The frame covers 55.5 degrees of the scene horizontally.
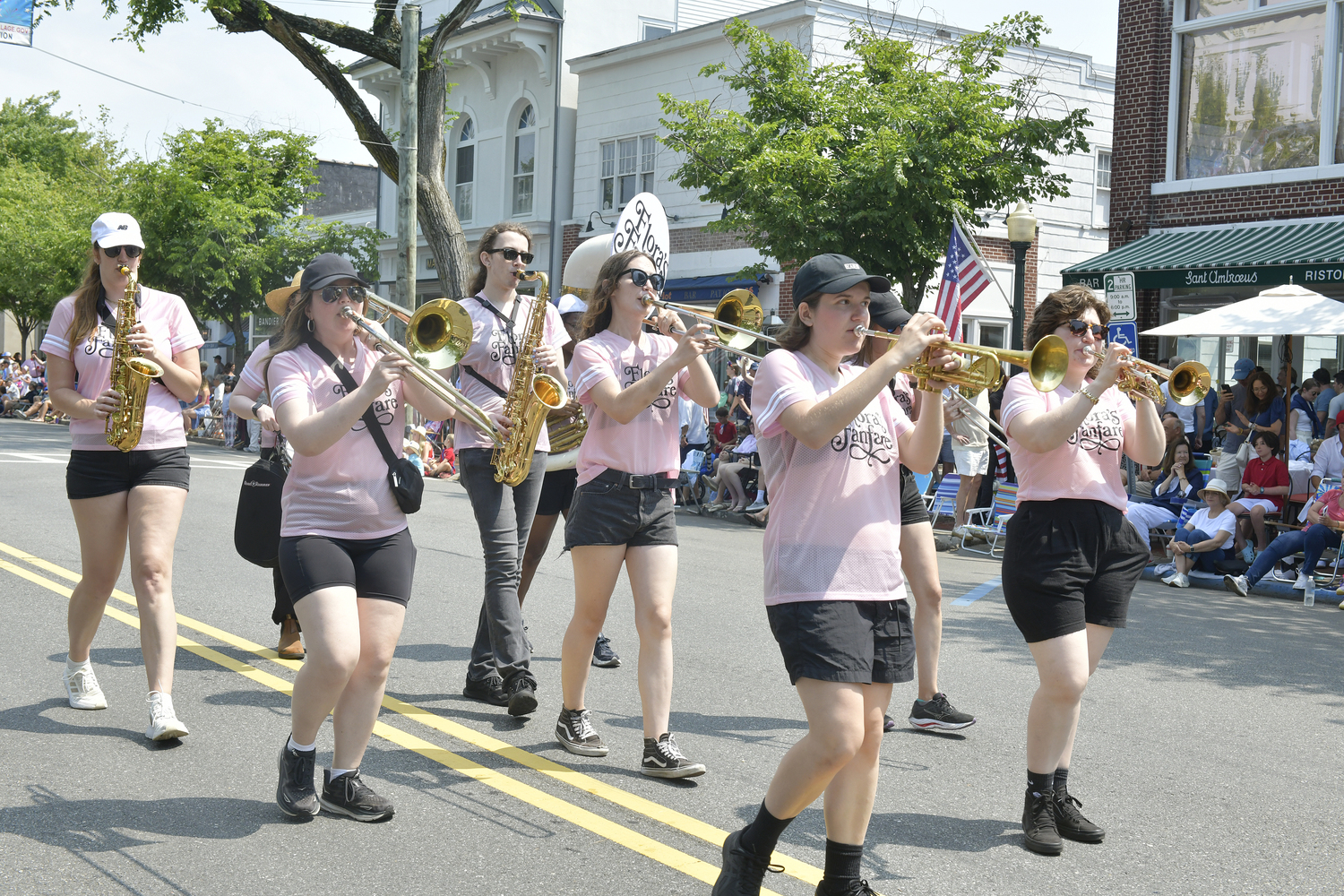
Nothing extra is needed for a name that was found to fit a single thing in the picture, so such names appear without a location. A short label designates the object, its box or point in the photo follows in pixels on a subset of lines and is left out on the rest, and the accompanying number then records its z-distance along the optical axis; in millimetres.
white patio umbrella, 12617
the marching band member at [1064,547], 4258
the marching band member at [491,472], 5633
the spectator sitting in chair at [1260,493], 11867
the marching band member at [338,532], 4086
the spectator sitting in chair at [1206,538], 11688
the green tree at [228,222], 31328
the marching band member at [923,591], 5656
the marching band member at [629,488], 4867
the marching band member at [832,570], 3373
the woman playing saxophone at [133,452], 5172
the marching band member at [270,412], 5246
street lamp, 15078
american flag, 14312
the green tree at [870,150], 16234
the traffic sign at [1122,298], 12781
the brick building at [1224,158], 16766
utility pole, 19266
